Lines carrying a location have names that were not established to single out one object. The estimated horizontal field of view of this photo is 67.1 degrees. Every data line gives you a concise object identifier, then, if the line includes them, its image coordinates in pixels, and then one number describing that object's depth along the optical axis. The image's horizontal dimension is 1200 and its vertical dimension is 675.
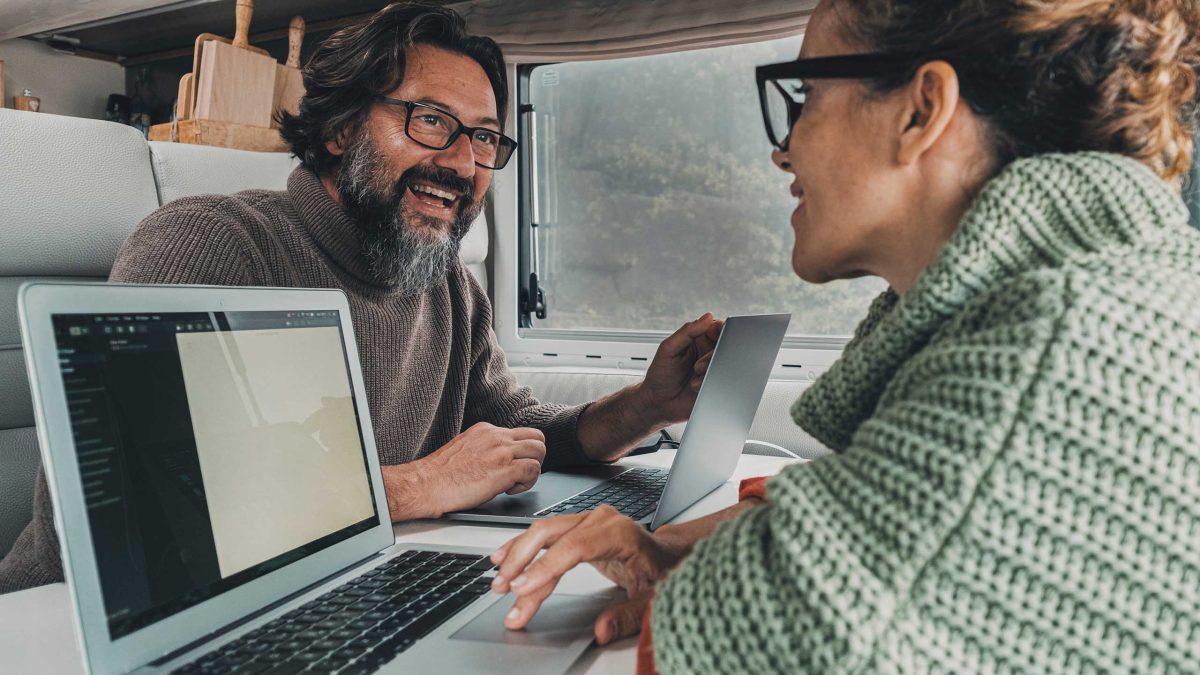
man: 1.27
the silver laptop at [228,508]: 0.56
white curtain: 2.20
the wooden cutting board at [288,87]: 2.24
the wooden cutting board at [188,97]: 2.00
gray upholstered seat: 1.29
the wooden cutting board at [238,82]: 1.99
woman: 0.43
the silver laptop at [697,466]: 1.03
